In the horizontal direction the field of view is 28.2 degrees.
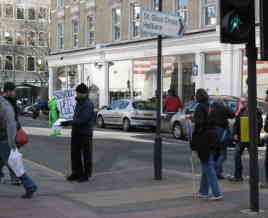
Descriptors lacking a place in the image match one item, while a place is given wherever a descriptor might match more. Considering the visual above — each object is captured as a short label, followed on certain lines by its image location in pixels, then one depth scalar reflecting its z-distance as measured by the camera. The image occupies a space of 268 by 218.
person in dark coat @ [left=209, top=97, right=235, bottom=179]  10.09
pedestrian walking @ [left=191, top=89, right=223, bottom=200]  8.28
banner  13.03
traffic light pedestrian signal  6.95
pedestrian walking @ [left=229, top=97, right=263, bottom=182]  10.13
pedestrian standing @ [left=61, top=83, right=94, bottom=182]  10.25
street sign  9.80
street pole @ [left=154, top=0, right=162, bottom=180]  10.17
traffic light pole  7.11
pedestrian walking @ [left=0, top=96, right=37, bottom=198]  8.16
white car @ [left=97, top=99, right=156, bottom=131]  24.14
